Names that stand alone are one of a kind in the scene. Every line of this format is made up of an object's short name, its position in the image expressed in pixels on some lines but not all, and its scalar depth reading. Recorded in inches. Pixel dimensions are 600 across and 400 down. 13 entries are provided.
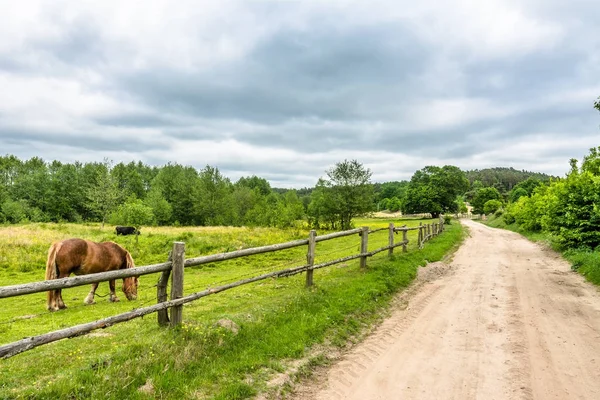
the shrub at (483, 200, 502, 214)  3280.0
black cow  1041.5
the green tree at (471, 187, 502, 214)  3711.4
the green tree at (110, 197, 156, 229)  1018.1
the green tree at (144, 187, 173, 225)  2274.7
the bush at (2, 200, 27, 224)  2203.5
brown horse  356.2
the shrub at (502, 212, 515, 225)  1793.3
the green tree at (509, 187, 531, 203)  3027.3
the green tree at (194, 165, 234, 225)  2432.3
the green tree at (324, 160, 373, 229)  1616.6
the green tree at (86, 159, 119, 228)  1796.3
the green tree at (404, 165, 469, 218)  2687.7
